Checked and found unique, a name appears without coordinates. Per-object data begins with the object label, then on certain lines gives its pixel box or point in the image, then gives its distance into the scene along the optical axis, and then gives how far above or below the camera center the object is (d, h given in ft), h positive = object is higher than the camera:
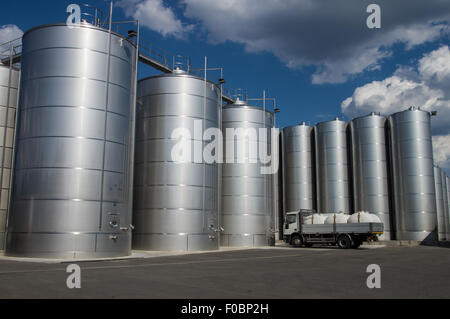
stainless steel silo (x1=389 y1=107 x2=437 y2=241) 133.90 +14.91
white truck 107.76 -2.10
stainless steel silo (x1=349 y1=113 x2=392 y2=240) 140.46 +18.37
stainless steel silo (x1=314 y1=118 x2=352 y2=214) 148.56 +19.19
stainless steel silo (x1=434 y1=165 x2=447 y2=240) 166.85 +9.44
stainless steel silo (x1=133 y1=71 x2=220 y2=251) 89.76 +10.54
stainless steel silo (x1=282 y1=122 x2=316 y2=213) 155.43 +19.82
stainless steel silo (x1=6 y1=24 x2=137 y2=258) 67.21 +11.65
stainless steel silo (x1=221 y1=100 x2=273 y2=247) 113.91 +10.80
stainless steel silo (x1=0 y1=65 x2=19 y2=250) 84.58 +18.94
